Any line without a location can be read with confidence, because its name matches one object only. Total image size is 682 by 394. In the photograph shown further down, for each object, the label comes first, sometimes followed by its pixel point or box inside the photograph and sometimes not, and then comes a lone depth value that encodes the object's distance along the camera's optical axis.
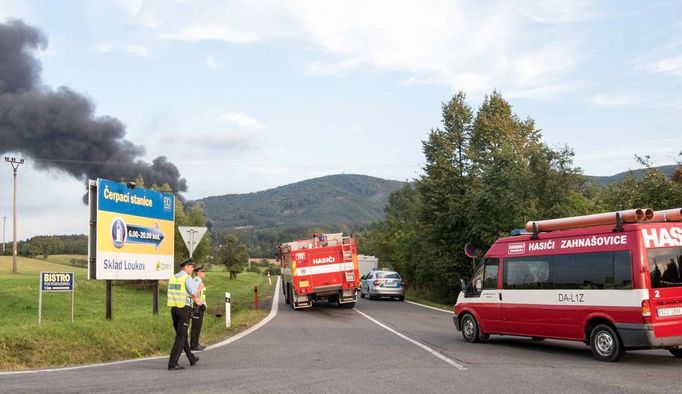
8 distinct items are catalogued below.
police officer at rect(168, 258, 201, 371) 10.32
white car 34.00
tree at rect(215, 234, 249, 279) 71.06
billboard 15.61
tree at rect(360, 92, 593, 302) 31.41
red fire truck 26.05
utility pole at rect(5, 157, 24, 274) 50.22
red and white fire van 10.70
